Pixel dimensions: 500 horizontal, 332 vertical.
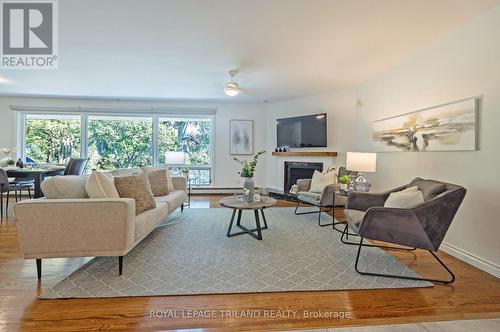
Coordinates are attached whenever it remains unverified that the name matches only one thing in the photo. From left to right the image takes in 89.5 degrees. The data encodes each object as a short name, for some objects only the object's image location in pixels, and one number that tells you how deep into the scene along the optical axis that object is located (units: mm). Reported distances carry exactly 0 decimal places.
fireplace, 5551
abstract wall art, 2500
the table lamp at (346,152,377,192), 3383
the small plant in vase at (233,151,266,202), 3236
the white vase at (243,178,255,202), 3228
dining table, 4012
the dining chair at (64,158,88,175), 4645
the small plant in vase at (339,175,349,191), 3441
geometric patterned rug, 1974
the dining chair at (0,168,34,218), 3734
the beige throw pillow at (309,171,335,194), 4141
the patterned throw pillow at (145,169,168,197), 3635
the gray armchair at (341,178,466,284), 2125
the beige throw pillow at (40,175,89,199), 2150
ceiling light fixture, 3953
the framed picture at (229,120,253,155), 6355
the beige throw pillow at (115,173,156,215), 2602
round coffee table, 2960
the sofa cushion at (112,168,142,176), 3050
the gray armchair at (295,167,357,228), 3652
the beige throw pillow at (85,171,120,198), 2254
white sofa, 1980
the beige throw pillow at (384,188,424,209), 2340
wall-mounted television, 5387
